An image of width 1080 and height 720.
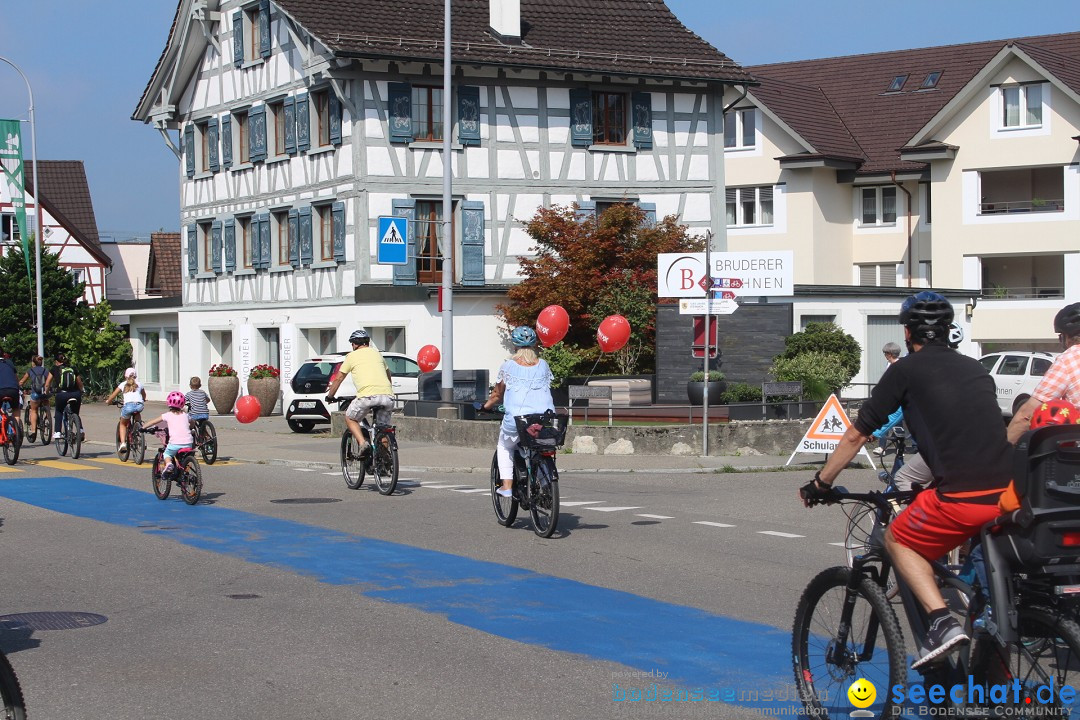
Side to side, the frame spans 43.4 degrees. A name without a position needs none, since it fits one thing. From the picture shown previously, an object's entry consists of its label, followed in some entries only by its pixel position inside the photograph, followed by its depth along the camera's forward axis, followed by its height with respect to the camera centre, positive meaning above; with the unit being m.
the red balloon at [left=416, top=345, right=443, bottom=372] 30.84 +0.15
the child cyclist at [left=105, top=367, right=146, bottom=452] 21.52 -0.50
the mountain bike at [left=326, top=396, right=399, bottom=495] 16.11 -1.14
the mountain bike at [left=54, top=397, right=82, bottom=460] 22.50 -1.08
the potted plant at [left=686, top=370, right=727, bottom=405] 25.52 -0.47
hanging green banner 39.25 +6.20
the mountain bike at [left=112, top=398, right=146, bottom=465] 21.19 -1.24
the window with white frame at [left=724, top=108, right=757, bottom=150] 48.26 +8.34
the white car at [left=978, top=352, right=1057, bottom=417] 29.36 -0.22
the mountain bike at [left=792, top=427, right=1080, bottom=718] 4.81 -0.98
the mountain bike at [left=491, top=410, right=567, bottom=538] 12.02 -0.94
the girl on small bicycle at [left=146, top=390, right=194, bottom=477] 15.51 -0.79
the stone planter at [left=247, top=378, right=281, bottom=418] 34.72 -0.66
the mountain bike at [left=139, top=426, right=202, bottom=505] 15.26 -1.26
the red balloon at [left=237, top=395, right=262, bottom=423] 26.94 -0.87
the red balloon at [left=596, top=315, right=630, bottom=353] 26.22 +0.59
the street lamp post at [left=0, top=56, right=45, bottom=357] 41.47 +3.24
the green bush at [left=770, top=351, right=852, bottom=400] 24.84 -0.22
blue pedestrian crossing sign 29.75 +2.77
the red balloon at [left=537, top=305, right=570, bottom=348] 26.28 +0.77
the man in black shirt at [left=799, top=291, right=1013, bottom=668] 5.21 -0.34
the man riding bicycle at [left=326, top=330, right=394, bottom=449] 15.99 -0.22
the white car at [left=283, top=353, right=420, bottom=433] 28.30 -0.58
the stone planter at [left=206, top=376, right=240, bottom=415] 36.38 -0.69
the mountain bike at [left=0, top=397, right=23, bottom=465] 21.22 -1.05
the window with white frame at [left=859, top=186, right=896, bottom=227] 48.22 +5.56
